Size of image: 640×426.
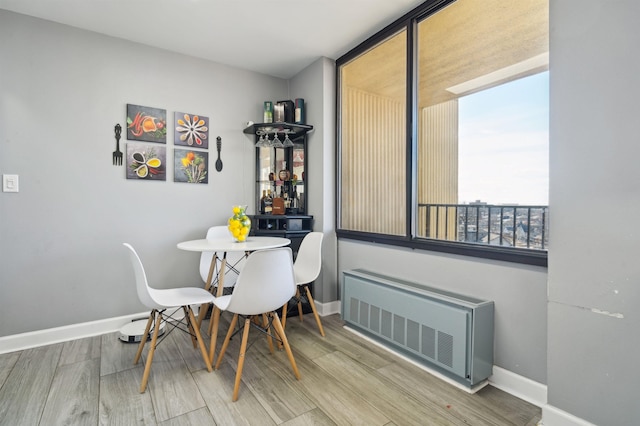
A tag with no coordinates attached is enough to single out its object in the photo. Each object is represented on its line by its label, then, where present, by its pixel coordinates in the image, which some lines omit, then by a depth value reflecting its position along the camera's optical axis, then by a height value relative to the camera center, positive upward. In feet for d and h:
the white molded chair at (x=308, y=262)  8.75 -1.70
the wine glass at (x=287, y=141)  11.02 +2.44
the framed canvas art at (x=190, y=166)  10.02 +1.42
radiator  6.04 -2.64
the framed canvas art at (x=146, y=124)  9.23 +2.63
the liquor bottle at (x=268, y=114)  11.07 +3.45
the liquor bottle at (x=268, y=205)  11.03 +0.11
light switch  7.73 +0.64
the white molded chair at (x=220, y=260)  9.37 -1.75
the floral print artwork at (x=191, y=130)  10.02 +2.63
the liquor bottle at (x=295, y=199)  11.50 +0.34
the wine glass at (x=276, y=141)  10.98 +2.43
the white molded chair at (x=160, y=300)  6.07 -1.98
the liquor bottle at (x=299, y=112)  11.06 +3.51
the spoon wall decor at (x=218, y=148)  10.77 +2.13
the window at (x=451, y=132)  6.85 +2.19
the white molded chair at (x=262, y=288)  5.75 -1.57
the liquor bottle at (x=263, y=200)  11.19 +0.26
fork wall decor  9.04 +1.67
